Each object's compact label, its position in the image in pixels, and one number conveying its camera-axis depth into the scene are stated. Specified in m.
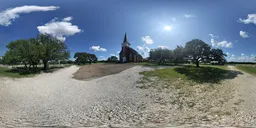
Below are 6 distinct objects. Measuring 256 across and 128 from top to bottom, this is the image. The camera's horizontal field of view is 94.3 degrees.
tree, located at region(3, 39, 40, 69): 27.25
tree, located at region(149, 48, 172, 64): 46.64
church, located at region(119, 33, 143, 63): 46.43
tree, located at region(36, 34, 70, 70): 29.62
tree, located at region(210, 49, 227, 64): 24.81
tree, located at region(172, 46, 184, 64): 28.21
